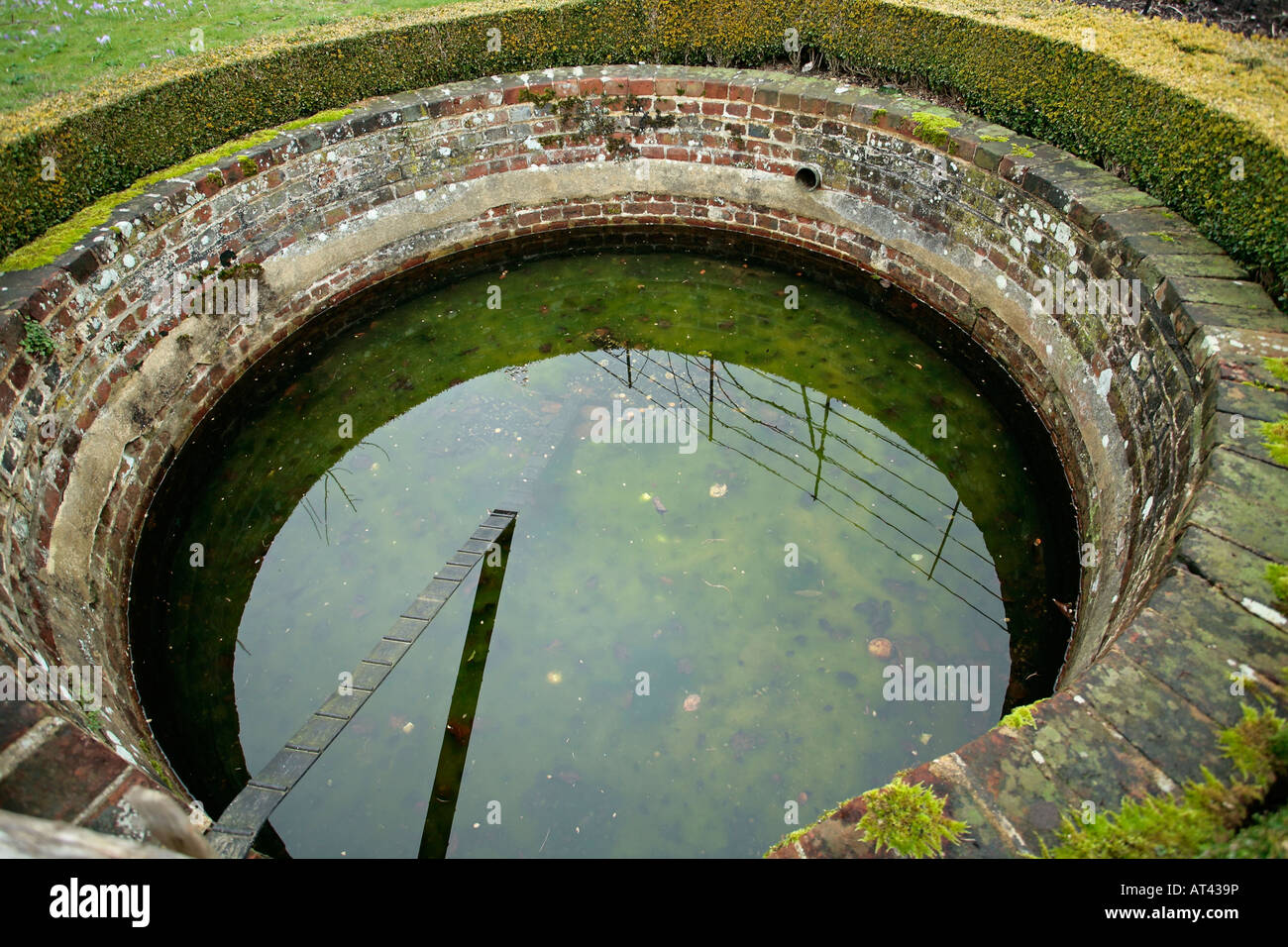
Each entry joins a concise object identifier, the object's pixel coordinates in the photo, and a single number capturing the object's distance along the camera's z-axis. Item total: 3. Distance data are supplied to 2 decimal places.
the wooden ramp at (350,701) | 3.48
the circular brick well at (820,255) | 2.81
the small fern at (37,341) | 4.56
